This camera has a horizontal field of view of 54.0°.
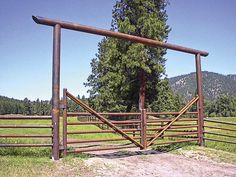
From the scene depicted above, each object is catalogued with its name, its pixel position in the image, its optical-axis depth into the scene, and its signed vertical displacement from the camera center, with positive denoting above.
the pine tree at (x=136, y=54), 19.87 +4.41
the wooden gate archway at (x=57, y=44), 6.52 +1.78
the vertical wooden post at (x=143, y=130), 8.17 -0.91
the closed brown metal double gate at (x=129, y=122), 6.83 -0.65
